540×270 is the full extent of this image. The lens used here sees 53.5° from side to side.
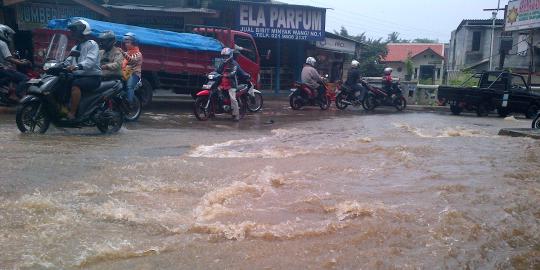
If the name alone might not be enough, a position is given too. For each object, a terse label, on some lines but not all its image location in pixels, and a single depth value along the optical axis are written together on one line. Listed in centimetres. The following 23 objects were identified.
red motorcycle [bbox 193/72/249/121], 1077
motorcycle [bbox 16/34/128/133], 720
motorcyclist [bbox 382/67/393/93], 1618
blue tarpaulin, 1176
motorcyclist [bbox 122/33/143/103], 998
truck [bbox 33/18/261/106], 1154
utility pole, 3103
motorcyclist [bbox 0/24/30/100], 981
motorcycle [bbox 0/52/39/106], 991
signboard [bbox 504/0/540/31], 2305
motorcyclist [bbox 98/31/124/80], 898
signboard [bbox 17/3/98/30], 1619
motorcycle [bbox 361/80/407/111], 1584
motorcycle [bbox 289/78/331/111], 1471
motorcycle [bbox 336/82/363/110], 1569
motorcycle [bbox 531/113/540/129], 1101
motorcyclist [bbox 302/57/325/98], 1462
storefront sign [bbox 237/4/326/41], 2042
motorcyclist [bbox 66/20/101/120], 750
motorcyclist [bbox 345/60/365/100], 1560
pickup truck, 1560
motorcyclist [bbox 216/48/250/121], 1077
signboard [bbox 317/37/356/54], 2330
